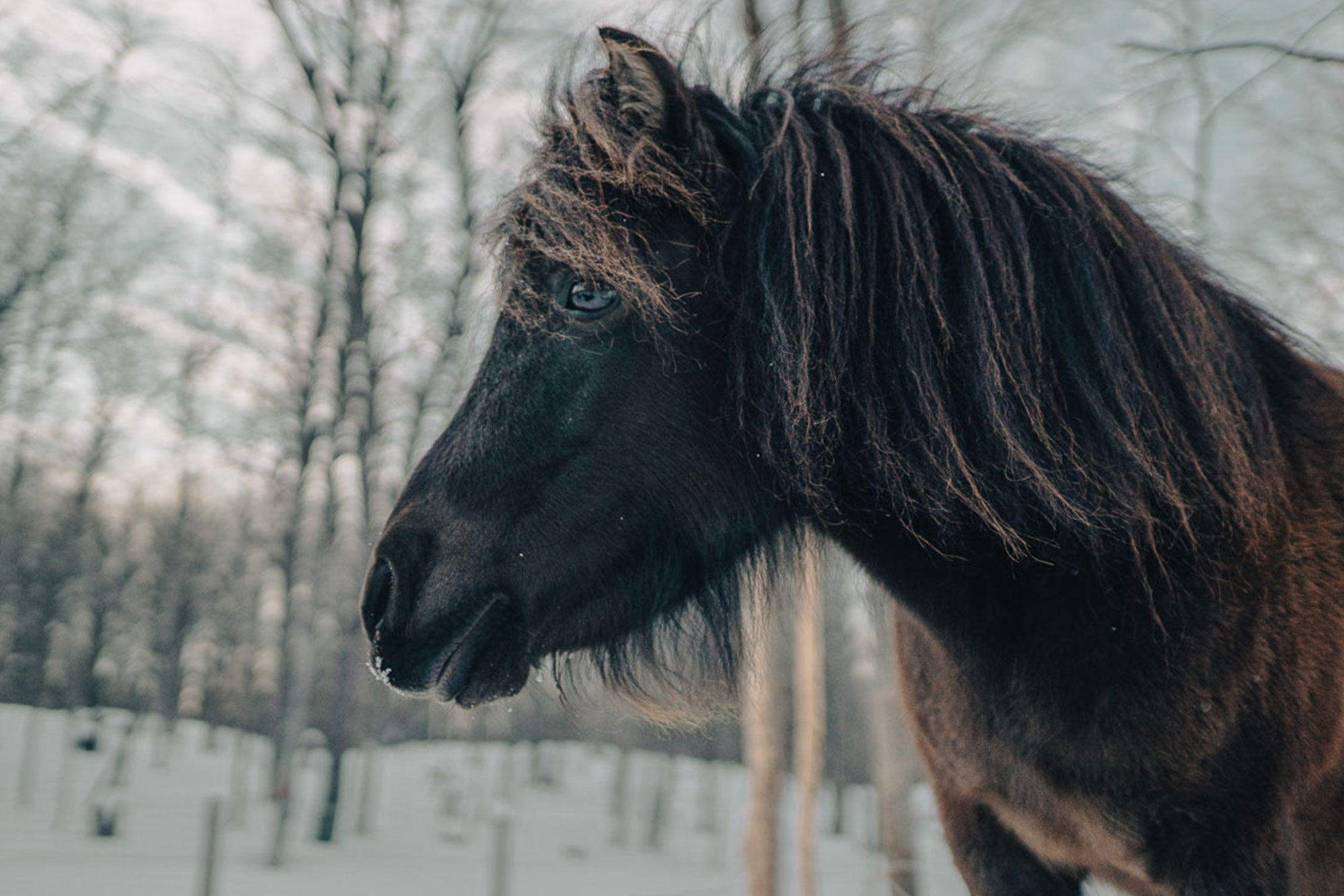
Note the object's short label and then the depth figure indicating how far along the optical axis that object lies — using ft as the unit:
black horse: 5.66
